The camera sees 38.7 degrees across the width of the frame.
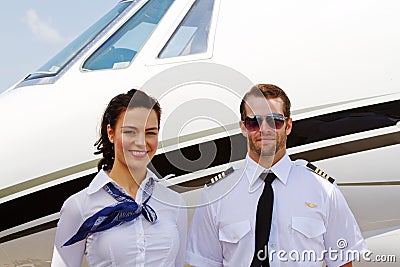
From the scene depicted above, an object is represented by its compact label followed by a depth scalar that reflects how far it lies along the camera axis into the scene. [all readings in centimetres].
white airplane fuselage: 365
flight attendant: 255
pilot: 281
